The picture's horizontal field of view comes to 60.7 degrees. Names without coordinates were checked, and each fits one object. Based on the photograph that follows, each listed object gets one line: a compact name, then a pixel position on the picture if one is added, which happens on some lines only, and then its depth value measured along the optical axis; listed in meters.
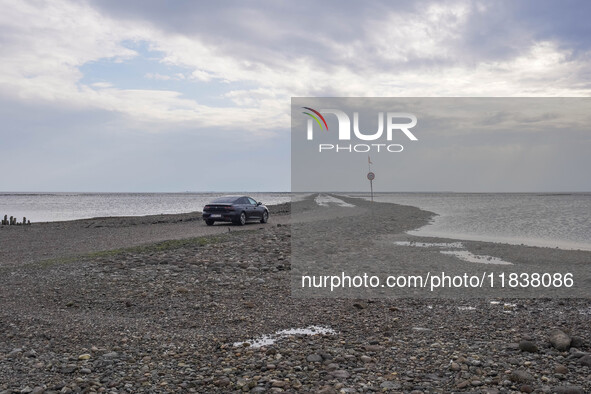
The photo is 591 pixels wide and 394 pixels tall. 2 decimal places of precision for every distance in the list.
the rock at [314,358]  6.11
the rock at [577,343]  6.41
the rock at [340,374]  5.62
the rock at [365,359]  6.12
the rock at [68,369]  5.79
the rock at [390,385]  5.29
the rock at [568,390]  5.04
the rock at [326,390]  5.15
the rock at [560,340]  6.30
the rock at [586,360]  5.78
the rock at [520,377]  5.32
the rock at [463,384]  5.27
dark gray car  29.14
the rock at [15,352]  6.31
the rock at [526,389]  5.08
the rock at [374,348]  6.53
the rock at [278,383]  5.39
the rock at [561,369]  5.60
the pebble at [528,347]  6.23
